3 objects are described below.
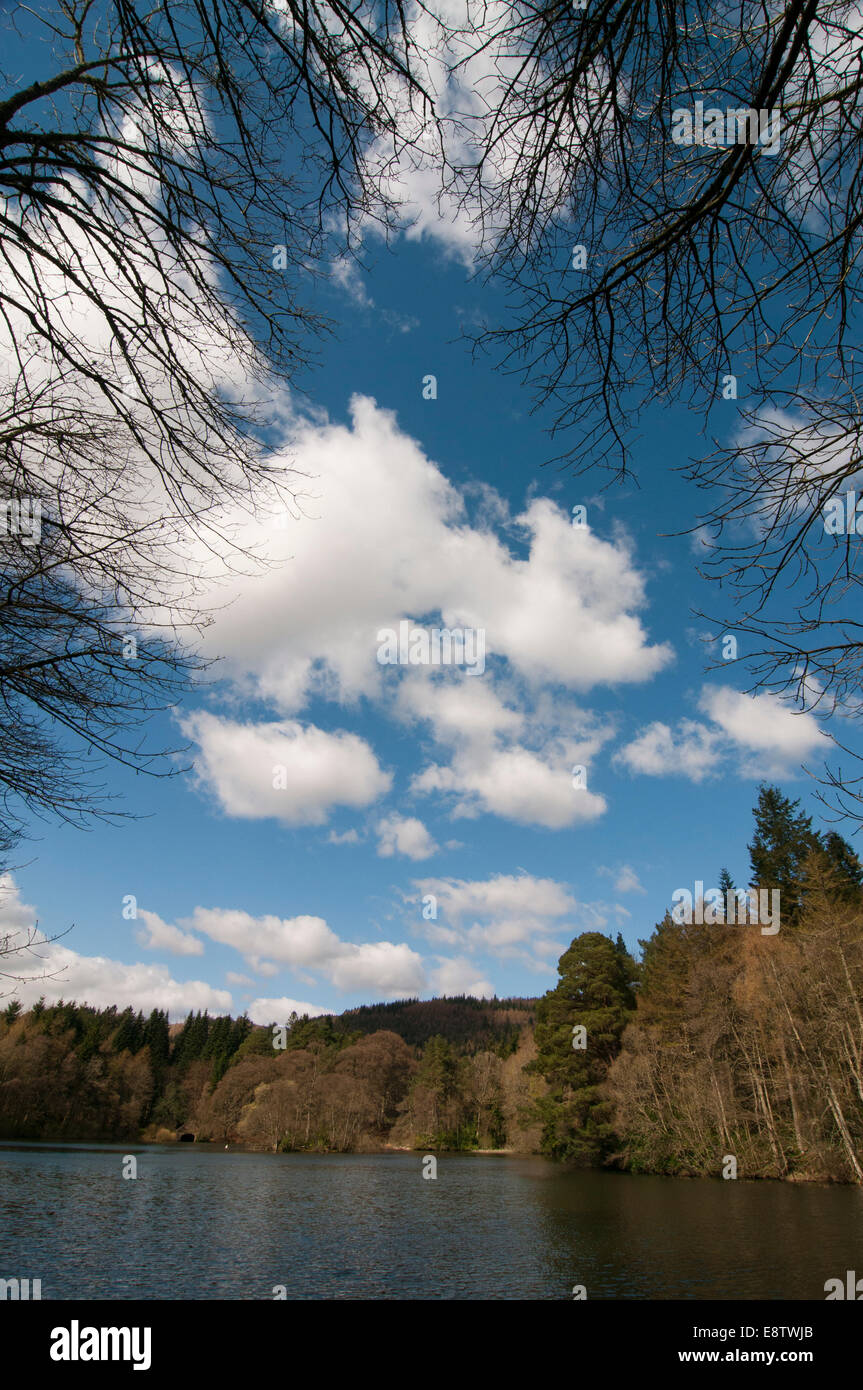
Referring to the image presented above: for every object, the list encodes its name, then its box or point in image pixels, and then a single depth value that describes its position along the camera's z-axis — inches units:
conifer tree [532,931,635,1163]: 1311.5
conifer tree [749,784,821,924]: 1520.7
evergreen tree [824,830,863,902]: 1227.2
